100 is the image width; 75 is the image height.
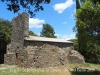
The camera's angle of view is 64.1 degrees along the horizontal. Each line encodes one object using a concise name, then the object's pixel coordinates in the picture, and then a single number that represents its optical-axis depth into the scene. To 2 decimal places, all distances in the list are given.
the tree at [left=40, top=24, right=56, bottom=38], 40.15
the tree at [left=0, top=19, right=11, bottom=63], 16.10
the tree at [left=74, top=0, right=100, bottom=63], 9.97
